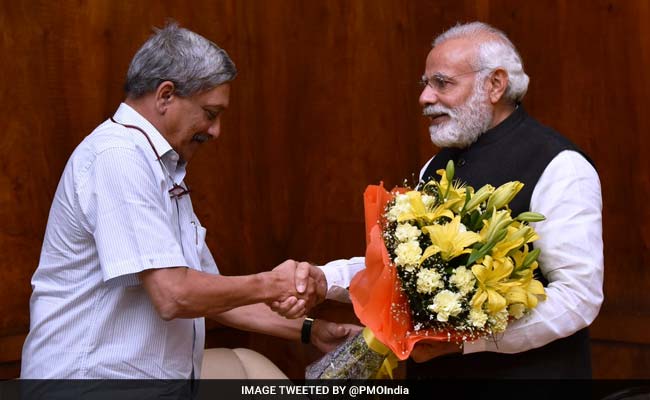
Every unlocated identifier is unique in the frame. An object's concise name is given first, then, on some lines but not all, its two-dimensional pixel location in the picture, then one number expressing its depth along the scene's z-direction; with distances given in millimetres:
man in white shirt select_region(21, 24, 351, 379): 2674
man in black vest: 2814
